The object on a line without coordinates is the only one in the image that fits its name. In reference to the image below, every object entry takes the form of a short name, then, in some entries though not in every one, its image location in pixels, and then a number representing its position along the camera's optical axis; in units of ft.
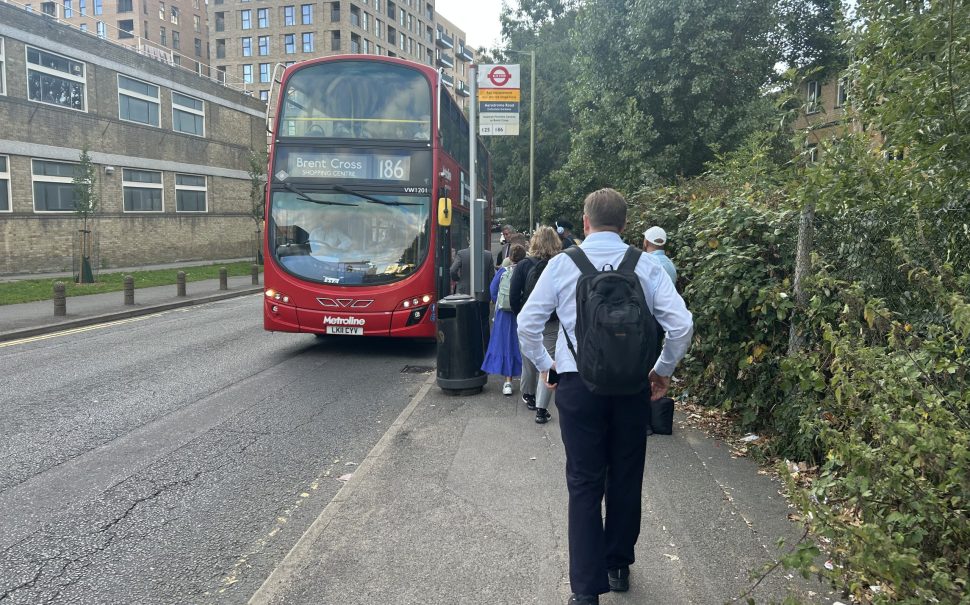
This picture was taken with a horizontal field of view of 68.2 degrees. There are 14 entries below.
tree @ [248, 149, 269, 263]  116.97
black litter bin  25.52
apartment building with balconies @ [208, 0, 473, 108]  229.45
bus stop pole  26.68
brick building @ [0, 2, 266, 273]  85.76
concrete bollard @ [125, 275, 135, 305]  55.83
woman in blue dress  24.80
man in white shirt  10.16
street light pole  88.78
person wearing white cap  19.79
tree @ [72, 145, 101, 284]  72.90
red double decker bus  33.78
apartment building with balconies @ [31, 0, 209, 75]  237.25
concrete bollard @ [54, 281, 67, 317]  47.73
